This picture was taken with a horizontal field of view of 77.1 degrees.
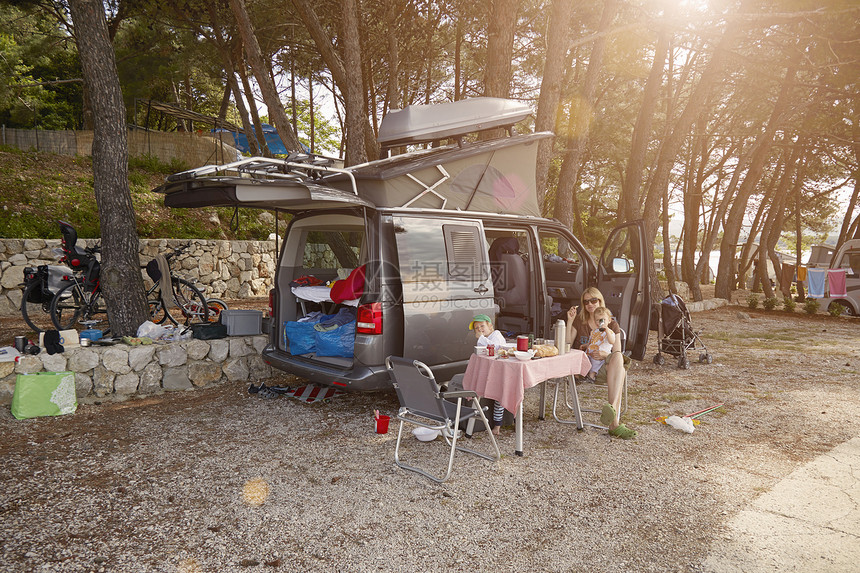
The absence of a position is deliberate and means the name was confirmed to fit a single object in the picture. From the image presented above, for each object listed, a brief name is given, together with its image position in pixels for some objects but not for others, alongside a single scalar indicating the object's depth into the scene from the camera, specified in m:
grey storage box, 6.39
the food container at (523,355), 4.27
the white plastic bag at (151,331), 6.32
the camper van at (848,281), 14.02
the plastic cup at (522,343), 4.38
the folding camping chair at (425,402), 3.77
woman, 4.79
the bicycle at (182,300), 8.05
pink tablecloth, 4.12
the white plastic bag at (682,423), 4.85
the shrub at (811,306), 14.58
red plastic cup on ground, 4.71
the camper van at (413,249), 4.60
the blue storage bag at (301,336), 5.25
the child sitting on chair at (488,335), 4.57
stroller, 7.64
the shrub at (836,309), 14.04
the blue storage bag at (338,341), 5.09
